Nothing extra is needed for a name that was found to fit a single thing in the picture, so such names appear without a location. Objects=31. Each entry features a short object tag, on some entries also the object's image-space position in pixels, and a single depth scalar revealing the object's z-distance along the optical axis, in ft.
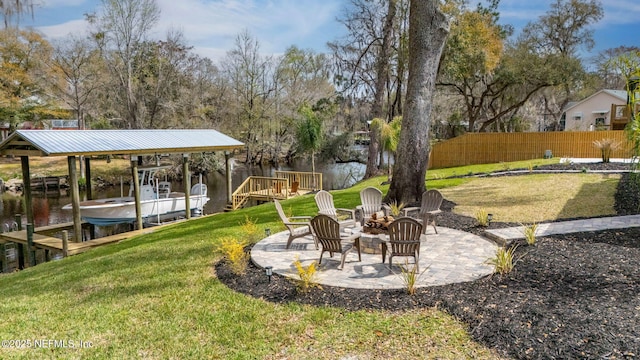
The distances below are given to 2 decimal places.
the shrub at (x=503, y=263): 16.84
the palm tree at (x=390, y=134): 60.13
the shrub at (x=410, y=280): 15.32
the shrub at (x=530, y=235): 21.06
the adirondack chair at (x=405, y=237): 17.63
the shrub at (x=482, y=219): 26.07
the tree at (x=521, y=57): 70.59
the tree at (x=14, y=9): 29.14
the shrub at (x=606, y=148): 56.95
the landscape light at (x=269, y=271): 17.05
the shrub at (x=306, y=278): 15.87
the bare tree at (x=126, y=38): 96.84
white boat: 45.37
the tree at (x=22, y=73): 101.09
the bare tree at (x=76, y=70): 101.96
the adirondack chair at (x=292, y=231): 22.86
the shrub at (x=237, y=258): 18.69
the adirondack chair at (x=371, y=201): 27.61
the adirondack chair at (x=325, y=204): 26.66
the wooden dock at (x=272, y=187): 60.64
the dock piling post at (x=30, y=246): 35.78
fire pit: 22.03
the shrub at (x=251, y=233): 25.07
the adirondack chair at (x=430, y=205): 25.26
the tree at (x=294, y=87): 117.60
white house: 106.64
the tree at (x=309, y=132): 73.15
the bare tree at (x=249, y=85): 114.42
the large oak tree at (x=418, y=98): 30.81
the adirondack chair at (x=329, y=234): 18.33
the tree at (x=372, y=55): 72.08
